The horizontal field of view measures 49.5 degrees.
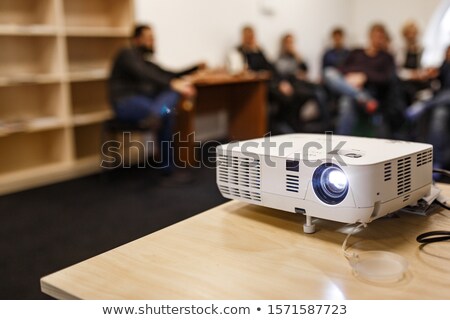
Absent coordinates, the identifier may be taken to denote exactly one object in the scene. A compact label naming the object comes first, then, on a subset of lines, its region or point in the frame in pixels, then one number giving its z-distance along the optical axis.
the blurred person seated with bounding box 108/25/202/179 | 3.46
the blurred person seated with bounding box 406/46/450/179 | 3.59
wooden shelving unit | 3.44
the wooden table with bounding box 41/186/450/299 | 0.80
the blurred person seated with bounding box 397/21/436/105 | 4.49
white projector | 0.93
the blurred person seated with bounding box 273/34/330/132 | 4.94
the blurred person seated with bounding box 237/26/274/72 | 5.04
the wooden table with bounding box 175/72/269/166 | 4.43
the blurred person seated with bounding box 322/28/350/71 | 5.97
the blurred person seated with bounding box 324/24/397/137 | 4.21
